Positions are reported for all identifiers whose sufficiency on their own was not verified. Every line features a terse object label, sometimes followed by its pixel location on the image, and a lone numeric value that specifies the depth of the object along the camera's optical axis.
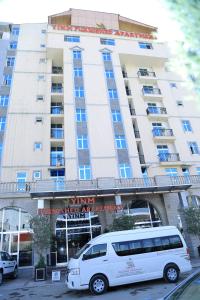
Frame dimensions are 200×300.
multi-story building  19.16
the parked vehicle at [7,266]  13.71
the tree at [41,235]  15.77
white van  9.96
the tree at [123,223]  16.62
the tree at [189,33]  3.04
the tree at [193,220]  17.53
